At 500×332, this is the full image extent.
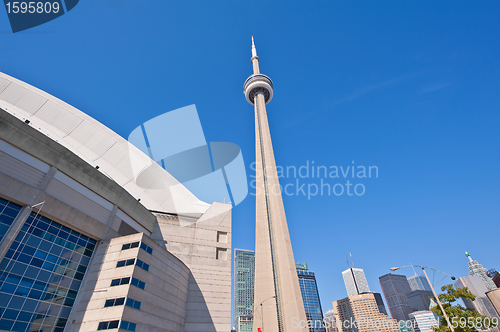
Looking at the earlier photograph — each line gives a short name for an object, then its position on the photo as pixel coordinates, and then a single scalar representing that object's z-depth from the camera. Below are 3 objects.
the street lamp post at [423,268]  24.74
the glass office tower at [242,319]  176.51
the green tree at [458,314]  29.50
